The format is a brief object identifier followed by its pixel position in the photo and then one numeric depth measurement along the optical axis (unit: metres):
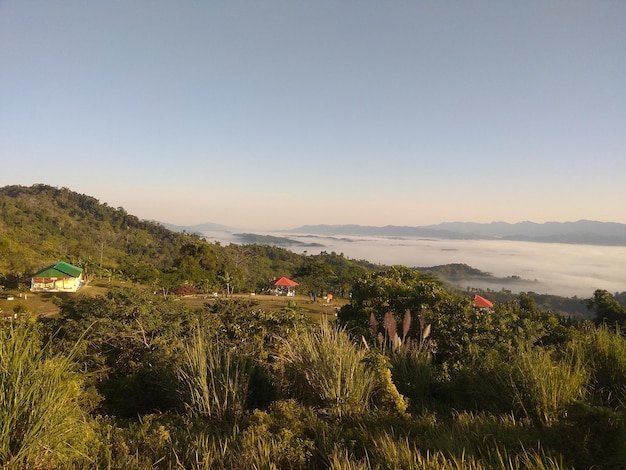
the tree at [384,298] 9.47
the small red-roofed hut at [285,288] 37.81
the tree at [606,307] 26.32
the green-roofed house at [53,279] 32.66
